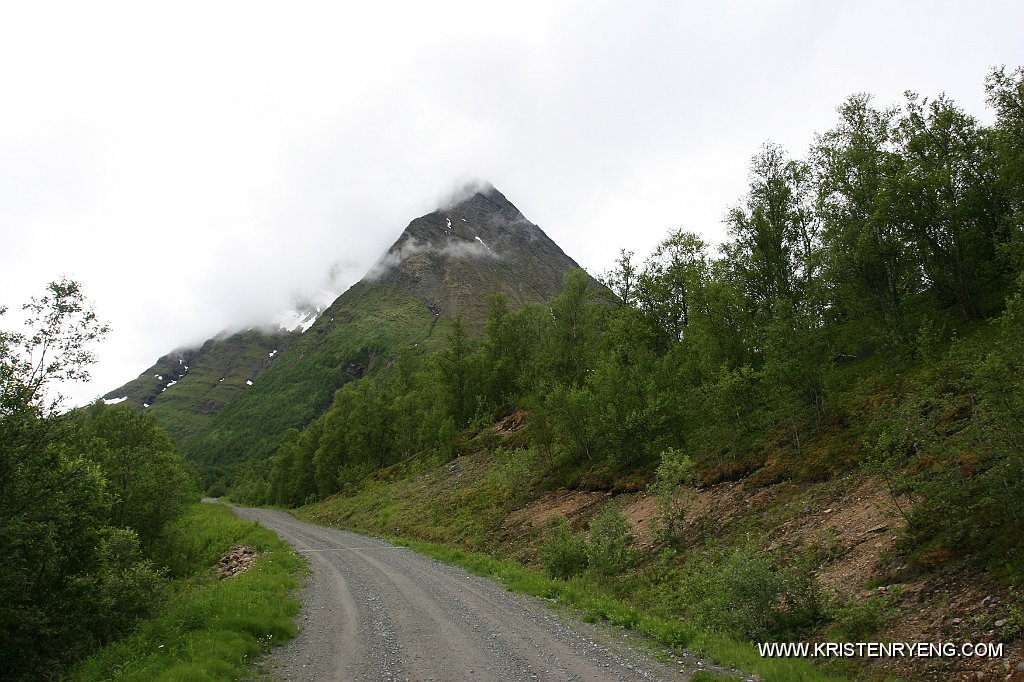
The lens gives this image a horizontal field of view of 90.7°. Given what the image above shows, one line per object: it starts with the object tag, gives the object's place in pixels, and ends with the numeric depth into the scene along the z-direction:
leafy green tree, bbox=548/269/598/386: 53.28
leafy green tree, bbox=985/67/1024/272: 24.33
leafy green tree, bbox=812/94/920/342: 30.98
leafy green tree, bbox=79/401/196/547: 28.45
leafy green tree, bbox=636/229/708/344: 44.25
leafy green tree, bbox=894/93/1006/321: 28.34
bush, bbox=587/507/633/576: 19.75
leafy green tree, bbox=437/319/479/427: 66.88
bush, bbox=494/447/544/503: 36.00
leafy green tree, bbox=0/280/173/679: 12.88
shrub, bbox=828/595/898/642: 10.84
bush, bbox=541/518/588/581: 21.39
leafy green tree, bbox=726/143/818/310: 36.19
